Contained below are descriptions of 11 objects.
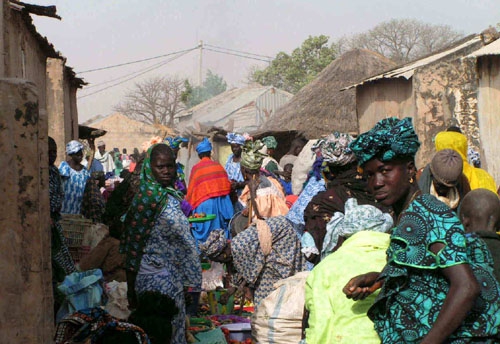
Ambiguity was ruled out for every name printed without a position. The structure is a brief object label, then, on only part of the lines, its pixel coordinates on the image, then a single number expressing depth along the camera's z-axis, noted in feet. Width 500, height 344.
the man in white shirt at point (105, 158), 89.25
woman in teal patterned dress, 9.80
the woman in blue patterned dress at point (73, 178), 35.47
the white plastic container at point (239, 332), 24.89
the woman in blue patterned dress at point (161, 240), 19.49
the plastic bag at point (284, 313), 19.47
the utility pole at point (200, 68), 203.62
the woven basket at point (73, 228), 30.25
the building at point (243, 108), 132.36
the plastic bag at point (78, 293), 19.71
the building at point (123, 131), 180.14
